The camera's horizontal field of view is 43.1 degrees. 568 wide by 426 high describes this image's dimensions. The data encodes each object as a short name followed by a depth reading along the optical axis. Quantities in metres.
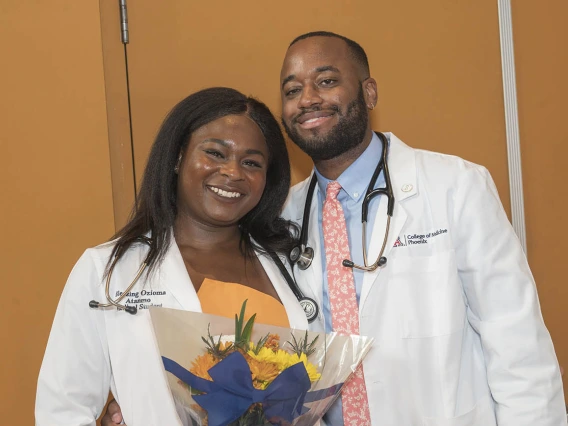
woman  2.05
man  2.19
